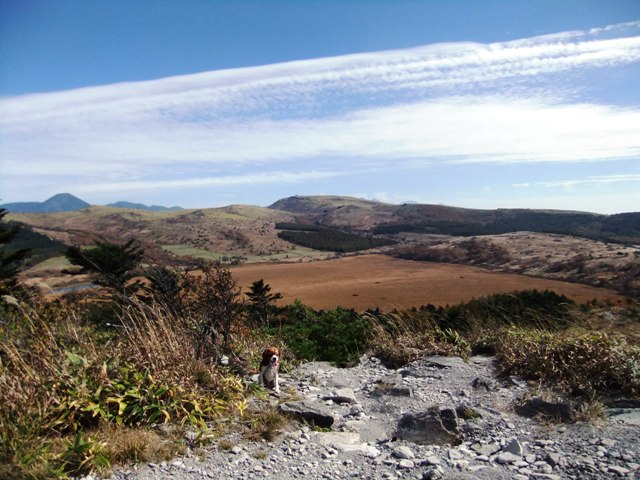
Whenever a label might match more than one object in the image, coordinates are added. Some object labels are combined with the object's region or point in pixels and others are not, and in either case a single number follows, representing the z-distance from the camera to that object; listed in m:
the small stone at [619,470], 3.80
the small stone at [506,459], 4.21
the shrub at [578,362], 5.64
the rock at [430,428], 4.72
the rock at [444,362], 7.22
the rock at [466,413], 5.21
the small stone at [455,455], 4.35
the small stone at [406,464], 4.18
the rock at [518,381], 6.14
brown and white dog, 5.97
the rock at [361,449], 4.44
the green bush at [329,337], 7.99
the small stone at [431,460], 4.24
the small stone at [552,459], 4.09
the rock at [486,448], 4.44
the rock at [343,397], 5.98
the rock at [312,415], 5.12
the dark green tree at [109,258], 16.50
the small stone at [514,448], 4.34
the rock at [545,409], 5.02
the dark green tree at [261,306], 12.51
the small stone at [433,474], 3.93
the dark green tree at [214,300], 6.57
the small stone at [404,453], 4.38
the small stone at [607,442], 4.29
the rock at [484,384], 6.18
